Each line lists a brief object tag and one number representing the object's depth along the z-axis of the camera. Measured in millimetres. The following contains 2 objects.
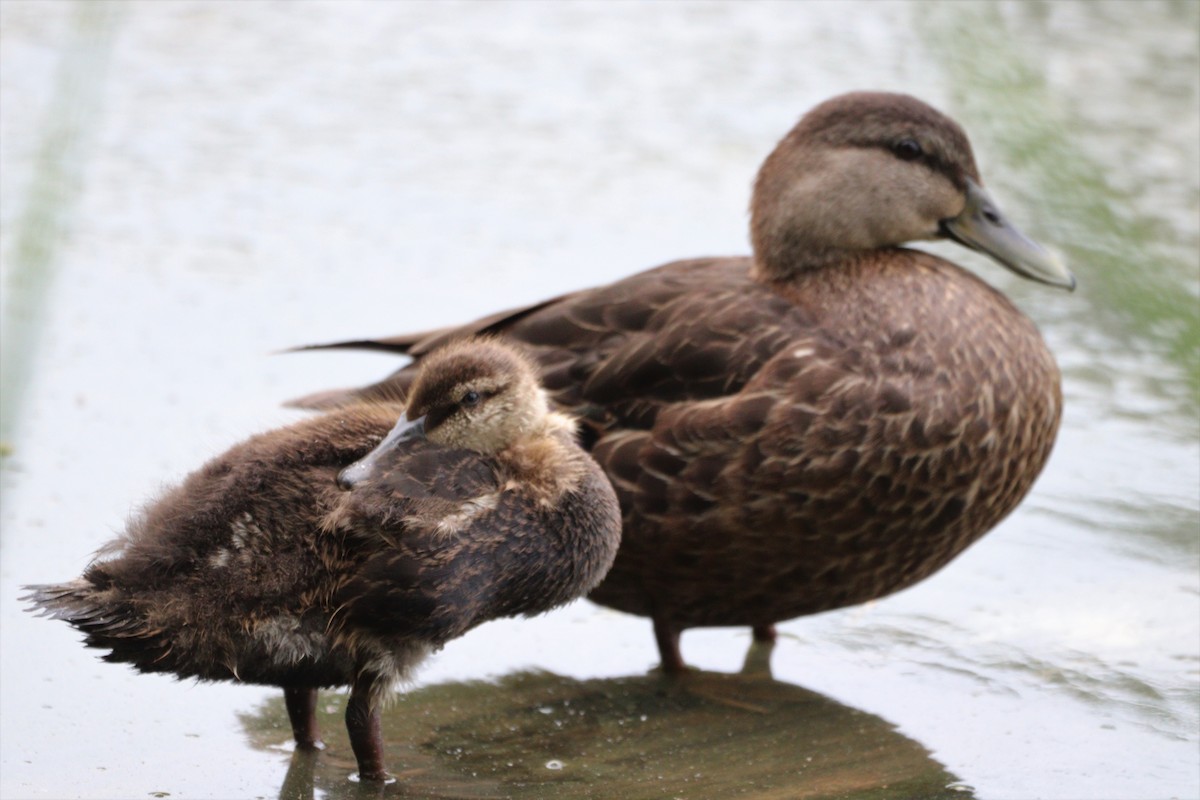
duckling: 5992
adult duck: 7648
